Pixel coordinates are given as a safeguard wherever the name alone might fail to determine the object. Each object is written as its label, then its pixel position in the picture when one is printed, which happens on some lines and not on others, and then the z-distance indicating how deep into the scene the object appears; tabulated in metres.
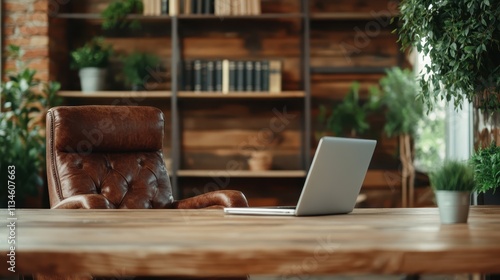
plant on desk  1.71
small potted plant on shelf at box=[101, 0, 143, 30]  5.25
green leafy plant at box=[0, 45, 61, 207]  4.70
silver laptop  1.90
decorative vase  5.25
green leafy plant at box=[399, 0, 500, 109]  3.04
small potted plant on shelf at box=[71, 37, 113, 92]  5.21
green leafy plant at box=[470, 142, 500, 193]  3.02
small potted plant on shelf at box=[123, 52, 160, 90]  5.31
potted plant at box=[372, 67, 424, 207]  5.16
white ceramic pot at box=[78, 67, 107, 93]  5.22
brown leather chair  3.14
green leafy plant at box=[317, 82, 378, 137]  5.25
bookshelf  5.43
